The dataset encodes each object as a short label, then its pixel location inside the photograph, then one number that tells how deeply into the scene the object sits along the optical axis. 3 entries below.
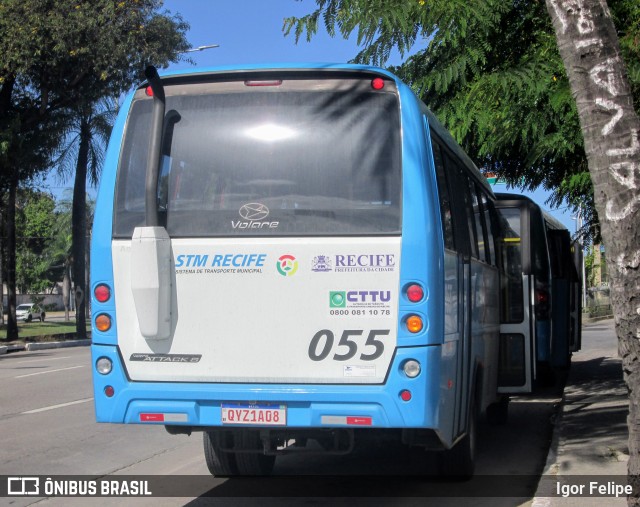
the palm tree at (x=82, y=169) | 36.34
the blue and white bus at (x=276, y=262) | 5.88
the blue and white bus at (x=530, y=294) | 10.84
